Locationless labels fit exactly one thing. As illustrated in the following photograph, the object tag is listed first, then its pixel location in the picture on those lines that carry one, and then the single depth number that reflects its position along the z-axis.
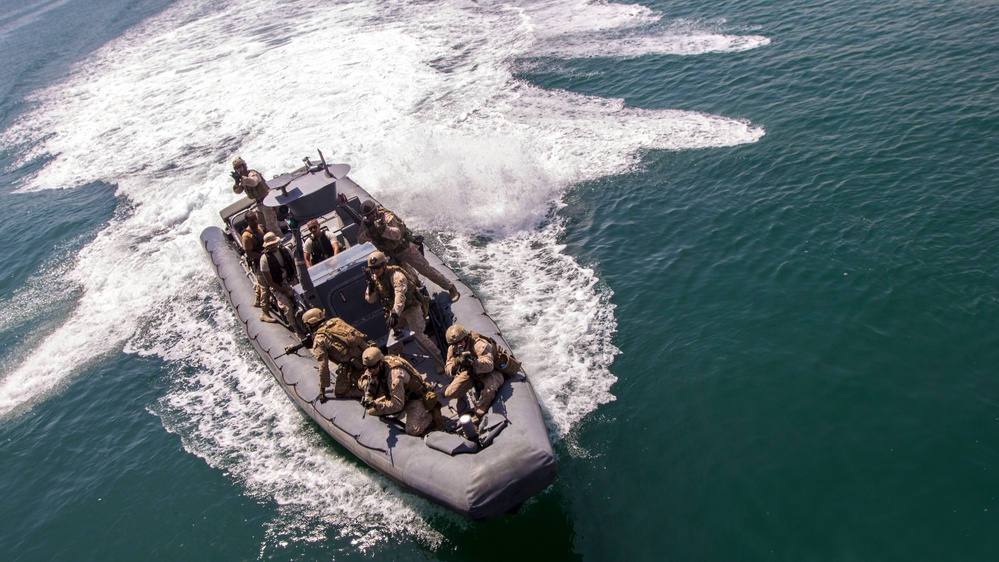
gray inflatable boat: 8.66
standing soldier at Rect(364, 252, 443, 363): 11.07
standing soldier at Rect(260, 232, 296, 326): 13.09
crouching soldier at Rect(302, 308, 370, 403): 10.34
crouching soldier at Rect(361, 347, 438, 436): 9.54
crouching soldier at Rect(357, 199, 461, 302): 12.31
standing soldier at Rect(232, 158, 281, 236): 14.85
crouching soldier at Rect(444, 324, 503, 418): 9.73
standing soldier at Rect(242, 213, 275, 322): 13.56
